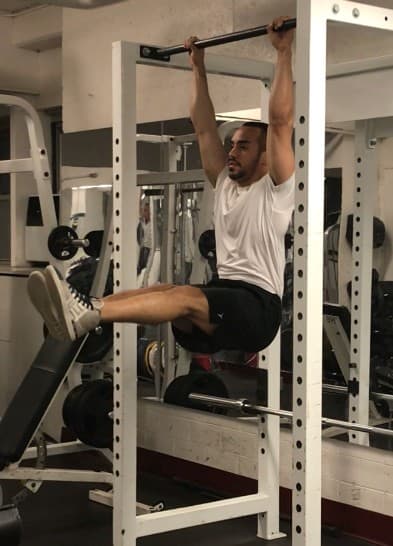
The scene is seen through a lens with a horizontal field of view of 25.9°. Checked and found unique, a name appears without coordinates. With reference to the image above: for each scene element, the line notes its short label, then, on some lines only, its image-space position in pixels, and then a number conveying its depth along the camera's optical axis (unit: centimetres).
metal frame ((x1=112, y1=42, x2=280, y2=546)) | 334
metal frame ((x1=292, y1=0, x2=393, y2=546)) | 254
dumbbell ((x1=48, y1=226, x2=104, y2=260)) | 479
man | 291
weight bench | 392
